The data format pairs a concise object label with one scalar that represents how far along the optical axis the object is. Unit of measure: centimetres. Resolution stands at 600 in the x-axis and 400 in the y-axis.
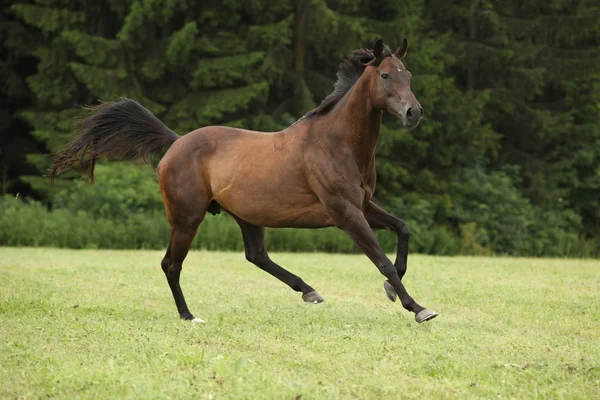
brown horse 1577
